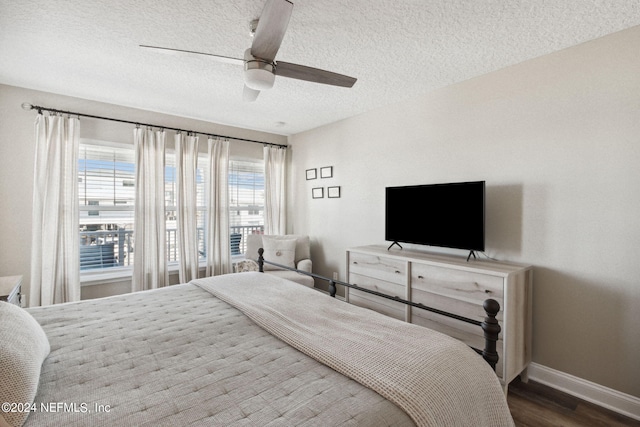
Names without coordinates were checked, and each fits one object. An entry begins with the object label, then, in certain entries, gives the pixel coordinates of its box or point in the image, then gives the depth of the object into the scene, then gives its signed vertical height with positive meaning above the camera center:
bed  0.97 -0.62
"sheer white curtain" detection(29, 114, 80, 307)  3.05 -0.02
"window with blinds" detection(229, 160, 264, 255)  4.59 +0.20
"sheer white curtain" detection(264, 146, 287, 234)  4.77 +0.38
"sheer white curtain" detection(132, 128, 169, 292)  3.57 -0.01
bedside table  2.20 -0.59
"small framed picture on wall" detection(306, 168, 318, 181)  4.52 +0.61
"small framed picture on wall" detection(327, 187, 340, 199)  4.18 +0.31
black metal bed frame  1.38 -0.53
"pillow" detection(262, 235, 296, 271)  4.16 -0.51
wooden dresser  2.15 -0.63
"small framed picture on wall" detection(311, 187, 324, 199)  4.44 +0.32
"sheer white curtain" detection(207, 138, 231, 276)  4.12 +0.05
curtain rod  3.05 +1.07
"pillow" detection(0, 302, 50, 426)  0.93 -0.52
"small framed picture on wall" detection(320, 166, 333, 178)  4.27 +0.61
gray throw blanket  1.08 -0.59
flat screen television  2.54 +0.00
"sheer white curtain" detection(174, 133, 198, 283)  3.86 +0.12
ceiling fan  1.47 +0.91
